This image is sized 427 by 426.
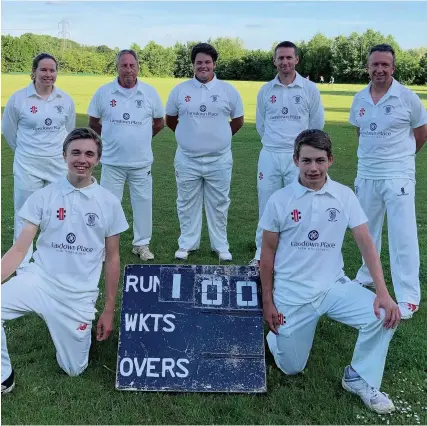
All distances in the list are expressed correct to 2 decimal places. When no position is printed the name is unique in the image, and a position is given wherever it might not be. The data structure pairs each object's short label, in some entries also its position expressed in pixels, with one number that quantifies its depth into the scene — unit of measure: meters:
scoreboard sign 3.96
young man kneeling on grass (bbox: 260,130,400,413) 3.86
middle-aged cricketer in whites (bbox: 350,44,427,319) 5.24
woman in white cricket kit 5.89
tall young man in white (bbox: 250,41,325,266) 6.09
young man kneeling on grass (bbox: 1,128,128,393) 3.94
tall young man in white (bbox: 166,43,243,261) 6.32
